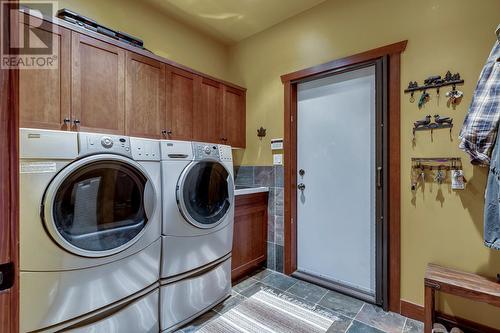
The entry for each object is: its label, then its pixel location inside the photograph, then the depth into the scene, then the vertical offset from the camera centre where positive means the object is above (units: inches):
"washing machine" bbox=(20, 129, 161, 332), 44.6 -11.7
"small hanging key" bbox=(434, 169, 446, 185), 69.1 -2.5
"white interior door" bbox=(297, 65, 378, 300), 84.7 -4.3
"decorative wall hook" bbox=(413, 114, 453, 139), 68.4 +12.7
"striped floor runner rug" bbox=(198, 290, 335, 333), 68.5 -45.3
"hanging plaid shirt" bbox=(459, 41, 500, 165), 57.5 +12.5
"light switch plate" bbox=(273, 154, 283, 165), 104.7 +3.7
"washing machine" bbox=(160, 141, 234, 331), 65.2 -17.9
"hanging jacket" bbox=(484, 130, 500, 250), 55.9 -9.0
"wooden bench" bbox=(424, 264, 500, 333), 54.8 -28.0
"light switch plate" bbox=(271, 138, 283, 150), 104.7 +10.3
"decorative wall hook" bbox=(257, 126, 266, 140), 111.3 +16.3
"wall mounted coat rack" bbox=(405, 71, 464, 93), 67.1 +24.4
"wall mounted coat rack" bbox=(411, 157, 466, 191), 65.9 -0.5
